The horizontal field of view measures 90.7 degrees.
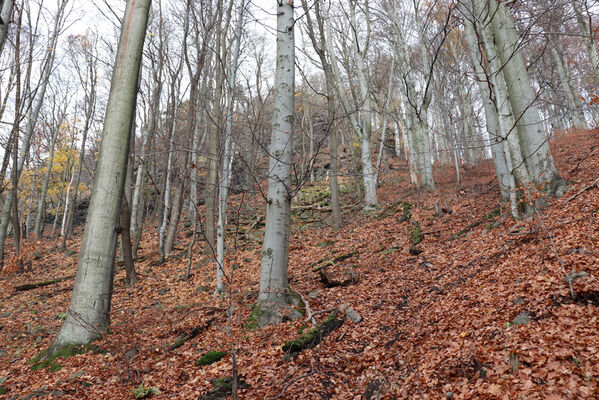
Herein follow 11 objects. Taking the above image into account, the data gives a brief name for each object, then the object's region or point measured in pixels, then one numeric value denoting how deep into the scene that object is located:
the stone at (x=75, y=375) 3.44
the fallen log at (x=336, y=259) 7.47
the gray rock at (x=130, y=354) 3.79
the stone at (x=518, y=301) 3.08
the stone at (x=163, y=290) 8.05
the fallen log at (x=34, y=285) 9.29
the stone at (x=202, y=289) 7.68
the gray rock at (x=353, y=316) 4.21
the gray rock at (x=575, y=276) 2.92
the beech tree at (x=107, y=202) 4.26
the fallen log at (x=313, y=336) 3.54
